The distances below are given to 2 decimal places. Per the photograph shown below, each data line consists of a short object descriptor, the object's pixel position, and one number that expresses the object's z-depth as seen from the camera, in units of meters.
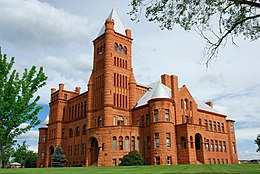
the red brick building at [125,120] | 42.75
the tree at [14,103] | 17.73
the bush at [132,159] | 38.94
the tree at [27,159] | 18.93
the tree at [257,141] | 85.72
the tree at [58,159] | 55.34
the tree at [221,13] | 12.70
